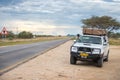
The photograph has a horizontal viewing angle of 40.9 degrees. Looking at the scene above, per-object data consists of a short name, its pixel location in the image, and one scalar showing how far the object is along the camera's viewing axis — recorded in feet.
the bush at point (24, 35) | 240.86
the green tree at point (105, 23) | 137.01
